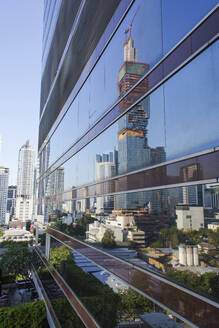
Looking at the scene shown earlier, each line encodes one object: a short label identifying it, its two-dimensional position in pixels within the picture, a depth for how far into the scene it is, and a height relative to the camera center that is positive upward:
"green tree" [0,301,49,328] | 13.28 -6.52
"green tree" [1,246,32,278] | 22.84 -5.95
